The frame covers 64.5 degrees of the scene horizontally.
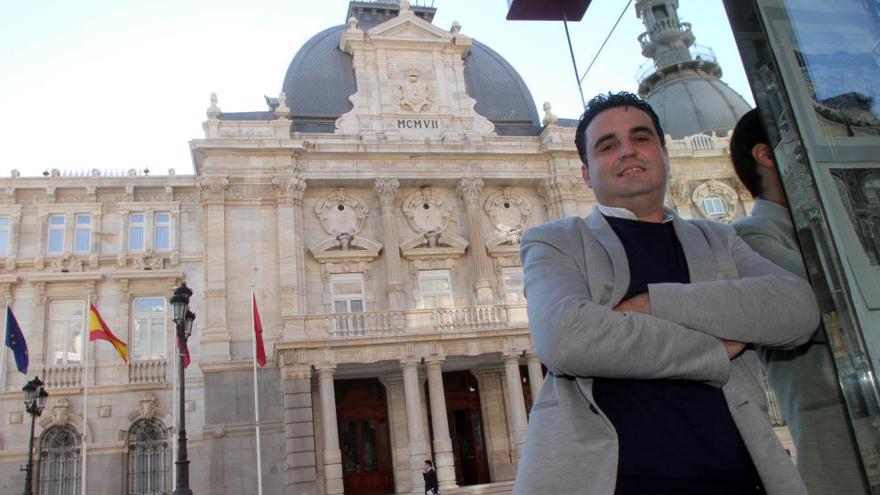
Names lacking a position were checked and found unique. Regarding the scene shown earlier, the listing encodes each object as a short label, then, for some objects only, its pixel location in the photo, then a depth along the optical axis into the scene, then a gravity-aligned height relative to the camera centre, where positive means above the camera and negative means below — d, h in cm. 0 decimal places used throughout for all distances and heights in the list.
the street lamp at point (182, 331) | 1328 +318
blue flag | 1992 +481
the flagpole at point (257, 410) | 2026 +219
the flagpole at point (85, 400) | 2083 +317
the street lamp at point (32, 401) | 1731 +284
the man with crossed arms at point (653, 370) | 191 +18
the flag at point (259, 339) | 2078 +419
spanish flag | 2036 +502
